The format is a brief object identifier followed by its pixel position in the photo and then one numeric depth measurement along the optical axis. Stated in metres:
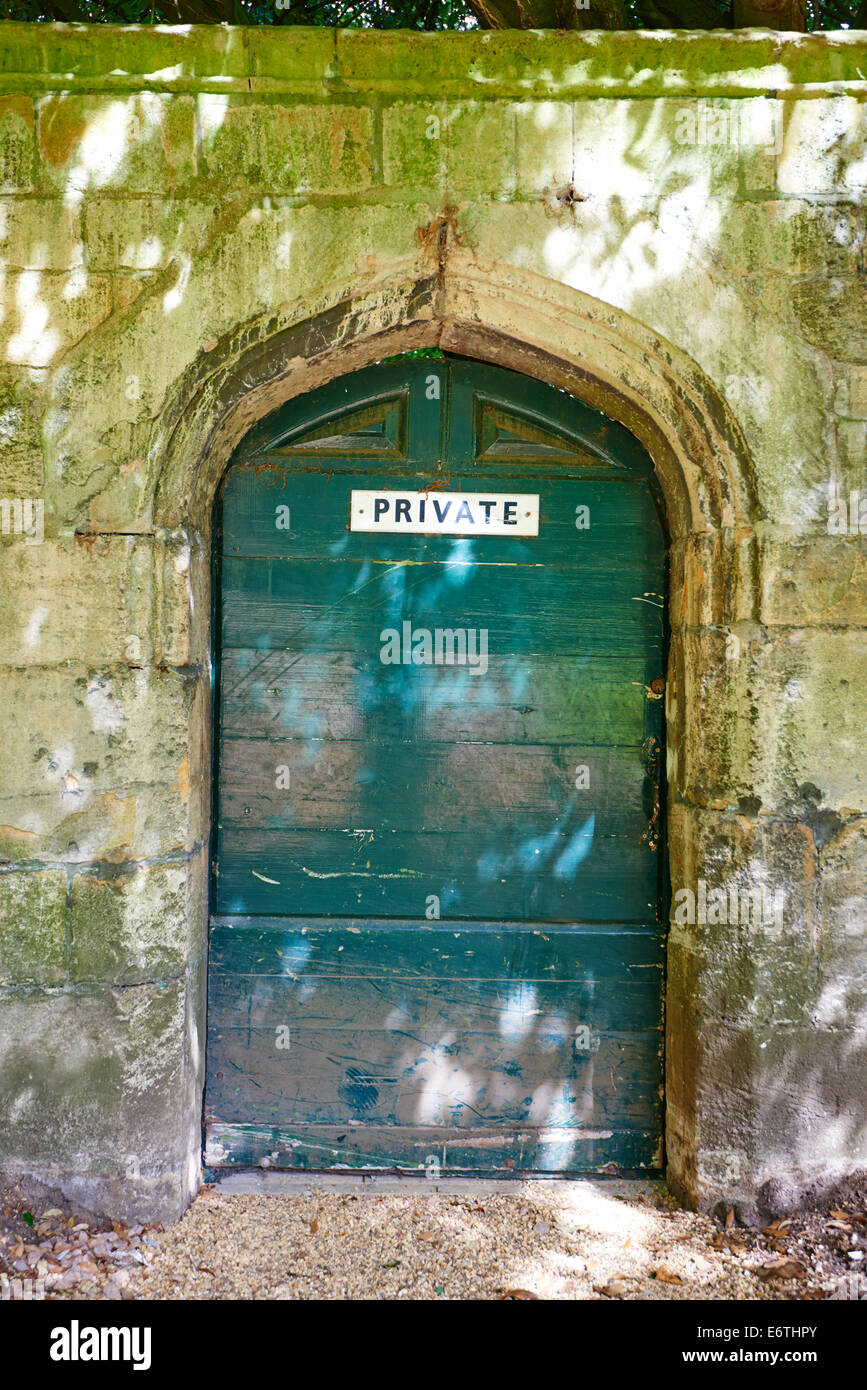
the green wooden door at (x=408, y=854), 2.79
